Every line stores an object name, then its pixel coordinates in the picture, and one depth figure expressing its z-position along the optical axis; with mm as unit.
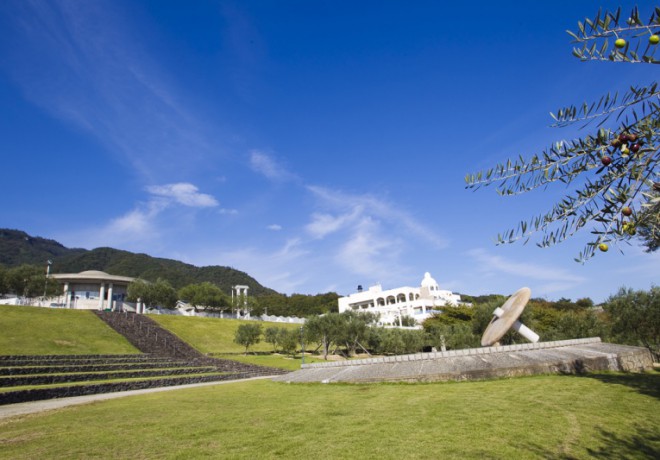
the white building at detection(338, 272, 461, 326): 81875
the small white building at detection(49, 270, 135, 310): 59769
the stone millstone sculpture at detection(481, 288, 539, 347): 20156
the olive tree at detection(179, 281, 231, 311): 81000
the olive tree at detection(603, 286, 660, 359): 27266
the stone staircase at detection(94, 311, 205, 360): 36781
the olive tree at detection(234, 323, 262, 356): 42750
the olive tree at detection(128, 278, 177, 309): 67375
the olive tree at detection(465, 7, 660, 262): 2566
